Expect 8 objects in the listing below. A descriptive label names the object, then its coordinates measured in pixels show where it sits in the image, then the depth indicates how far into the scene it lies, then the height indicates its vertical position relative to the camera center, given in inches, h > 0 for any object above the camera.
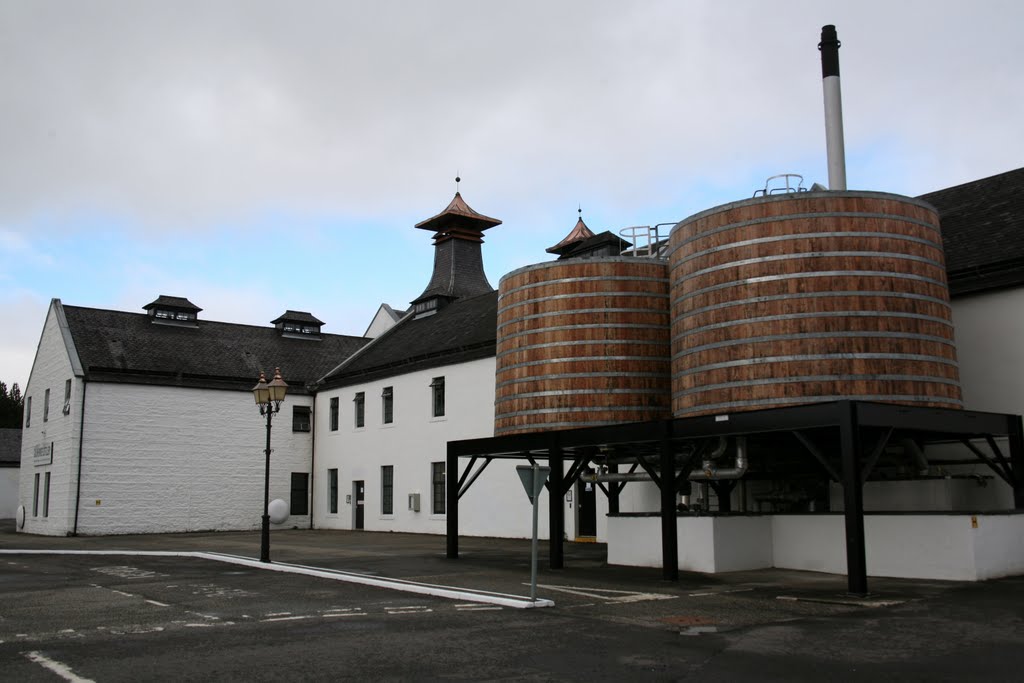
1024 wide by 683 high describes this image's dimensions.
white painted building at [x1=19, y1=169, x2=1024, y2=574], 1257.4 +98.2
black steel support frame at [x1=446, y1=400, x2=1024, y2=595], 506.3 +33.5
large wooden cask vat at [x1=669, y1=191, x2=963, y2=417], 545.3 +107.0
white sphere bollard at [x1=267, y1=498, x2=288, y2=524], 1413.6 -29.2
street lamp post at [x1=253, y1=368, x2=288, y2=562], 789.9 +80.5
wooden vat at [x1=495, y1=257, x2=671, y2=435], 705.0 +107.7
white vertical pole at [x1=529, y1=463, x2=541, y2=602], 477.4 -43.7
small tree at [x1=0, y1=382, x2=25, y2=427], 3570.4 +319.8
